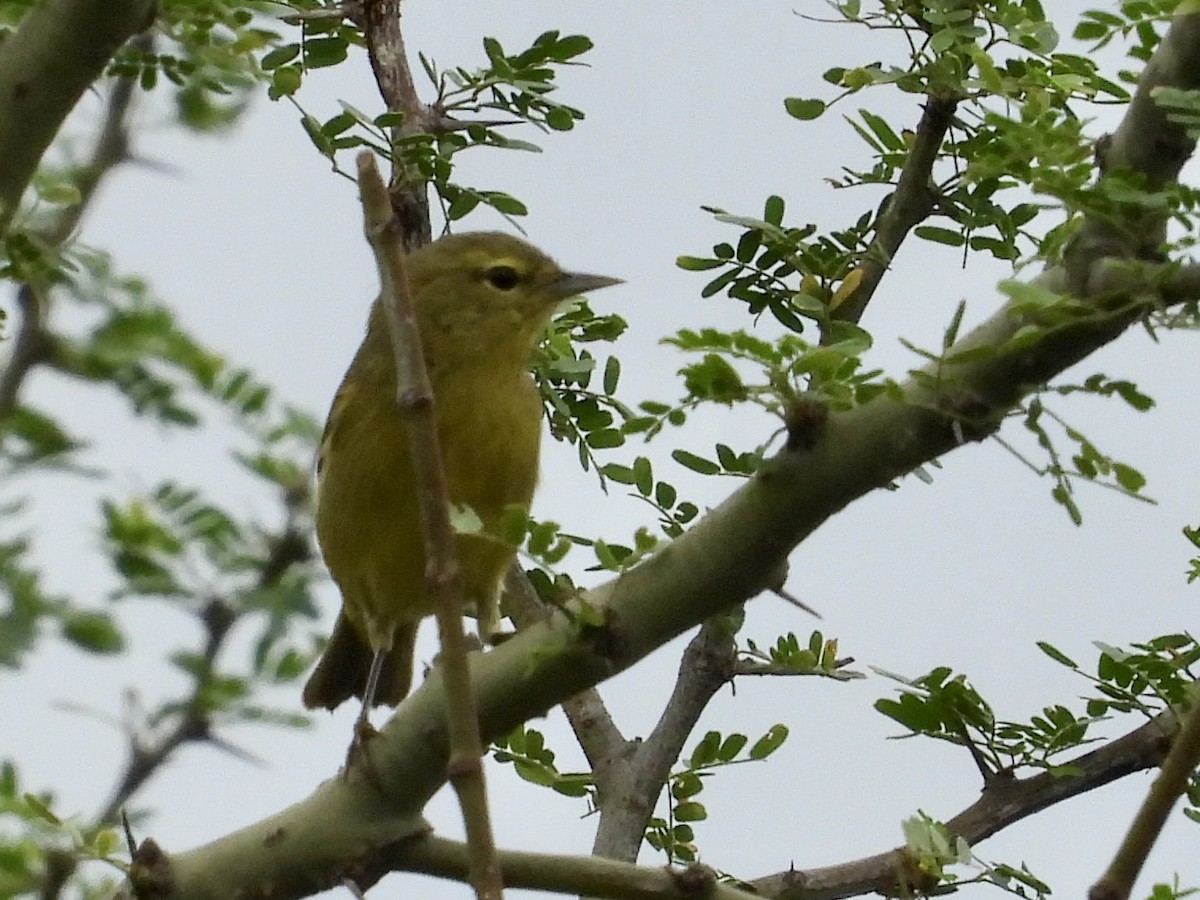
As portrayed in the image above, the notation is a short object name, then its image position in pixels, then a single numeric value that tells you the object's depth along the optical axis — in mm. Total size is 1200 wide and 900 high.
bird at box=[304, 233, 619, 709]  7703
